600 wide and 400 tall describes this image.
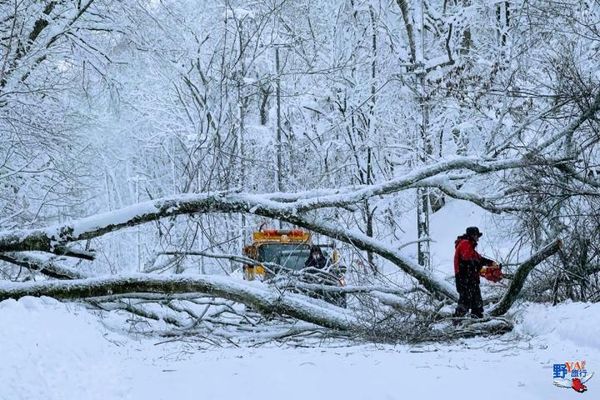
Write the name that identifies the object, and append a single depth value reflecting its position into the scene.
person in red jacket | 20.41
